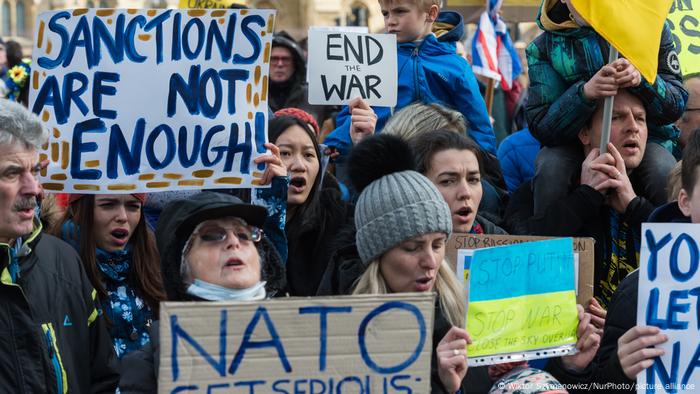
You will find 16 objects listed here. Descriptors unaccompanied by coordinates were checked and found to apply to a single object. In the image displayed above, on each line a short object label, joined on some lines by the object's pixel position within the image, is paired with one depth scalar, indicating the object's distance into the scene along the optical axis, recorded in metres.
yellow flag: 5.50
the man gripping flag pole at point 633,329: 4.12
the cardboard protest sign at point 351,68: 6.71
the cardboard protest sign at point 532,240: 5.04
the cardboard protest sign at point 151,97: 5.48
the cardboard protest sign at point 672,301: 4.12
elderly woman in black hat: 4.14
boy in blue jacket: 6.95
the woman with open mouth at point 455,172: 5.30
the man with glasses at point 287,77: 9.44
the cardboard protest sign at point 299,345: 3.65
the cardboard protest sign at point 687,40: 7.14
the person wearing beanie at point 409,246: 4.52
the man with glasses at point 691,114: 6.76
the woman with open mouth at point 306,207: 5.88
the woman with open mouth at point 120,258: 5.39
